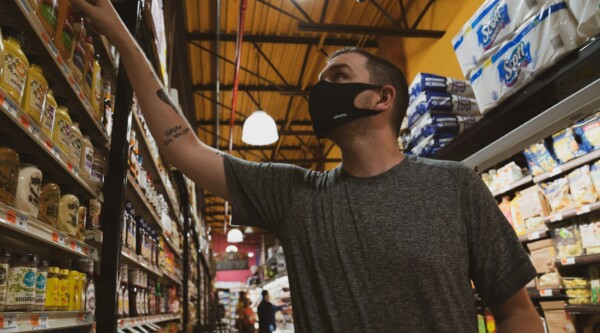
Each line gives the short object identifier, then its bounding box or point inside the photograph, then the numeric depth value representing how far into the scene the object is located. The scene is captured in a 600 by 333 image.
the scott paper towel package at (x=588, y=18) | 2.29
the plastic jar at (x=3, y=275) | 1.30
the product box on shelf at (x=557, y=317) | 3.26
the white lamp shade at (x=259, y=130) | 6.55
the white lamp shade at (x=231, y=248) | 22.18
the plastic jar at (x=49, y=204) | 1.59
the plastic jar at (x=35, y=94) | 1.42
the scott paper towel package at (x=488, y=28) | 2.89
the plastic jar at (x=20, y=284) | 1.35
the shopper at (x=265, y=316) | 11.17
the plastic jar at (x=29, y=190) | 1.39
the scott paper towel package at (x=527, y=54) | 2.48
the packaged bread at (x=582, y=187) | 3.03
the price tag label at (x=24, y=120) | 1.28
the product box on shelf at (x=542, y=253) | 3.42
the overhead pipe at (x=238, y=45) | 6.34
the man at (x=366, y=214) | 1.24
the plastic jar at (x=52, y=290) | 1.60
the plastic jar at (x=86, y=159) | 1.85
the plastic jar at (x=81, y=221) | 1.80
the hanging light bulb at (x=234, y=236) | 14.44
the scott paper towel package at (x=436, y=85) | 4.35
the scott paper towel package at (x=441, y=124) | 4.14
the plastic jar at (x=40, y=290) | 1.47
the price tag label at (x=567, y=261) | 3.11
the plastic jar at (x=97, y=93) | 2.02
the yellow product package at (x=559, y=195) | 3.25
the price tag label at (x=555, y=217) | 3.22
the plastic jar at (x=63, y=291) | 1.66
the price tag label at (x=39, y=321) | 1.35
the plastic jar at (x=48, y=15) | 1.52
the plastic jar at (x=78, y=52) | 1.76
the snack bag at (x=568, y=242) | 3.21
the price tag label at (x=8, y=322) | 1.17
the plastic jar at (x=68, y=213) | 1.69
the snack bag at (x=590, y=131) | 3.00
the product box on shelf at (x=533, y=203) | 3.45
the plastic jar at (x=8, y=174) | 1.28
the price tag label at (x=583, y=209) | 2.97
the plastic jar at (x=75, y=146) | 1.76
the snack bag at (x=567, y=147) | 3.16
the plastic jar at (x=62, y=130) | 1.65
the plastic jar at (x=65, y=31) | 1.62
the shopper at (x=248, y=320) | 12.54
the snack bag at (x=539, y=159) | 3.40
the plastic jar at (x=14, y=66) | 1.29
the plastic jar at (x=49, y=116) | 1.54
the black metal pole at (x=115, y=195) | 1.89
